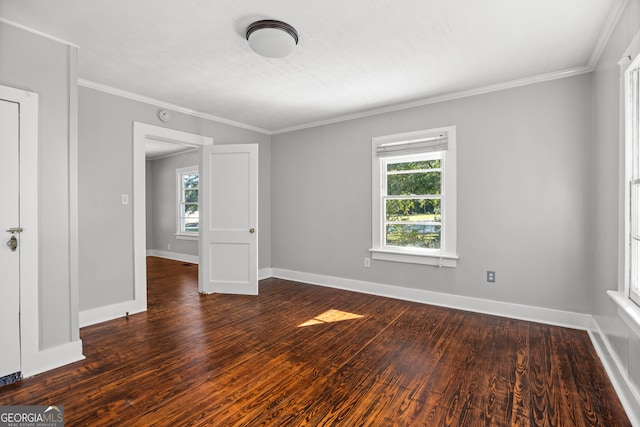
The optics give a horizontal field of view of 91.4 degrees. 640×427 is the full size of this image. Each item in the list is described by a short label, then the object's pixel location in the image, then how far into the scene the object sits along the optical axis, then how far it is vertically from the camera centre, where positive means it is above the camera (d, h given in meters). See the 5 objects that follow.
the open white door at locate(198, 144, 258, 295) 4.30 -0.10
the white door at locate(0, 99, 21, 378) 2.11 -0.21
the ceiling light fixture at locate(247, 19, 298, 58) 2.22 +1.28
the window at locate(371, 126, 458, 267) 3.71 +0.19
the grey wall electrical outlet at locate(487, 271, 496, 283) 3.43 -0.71
